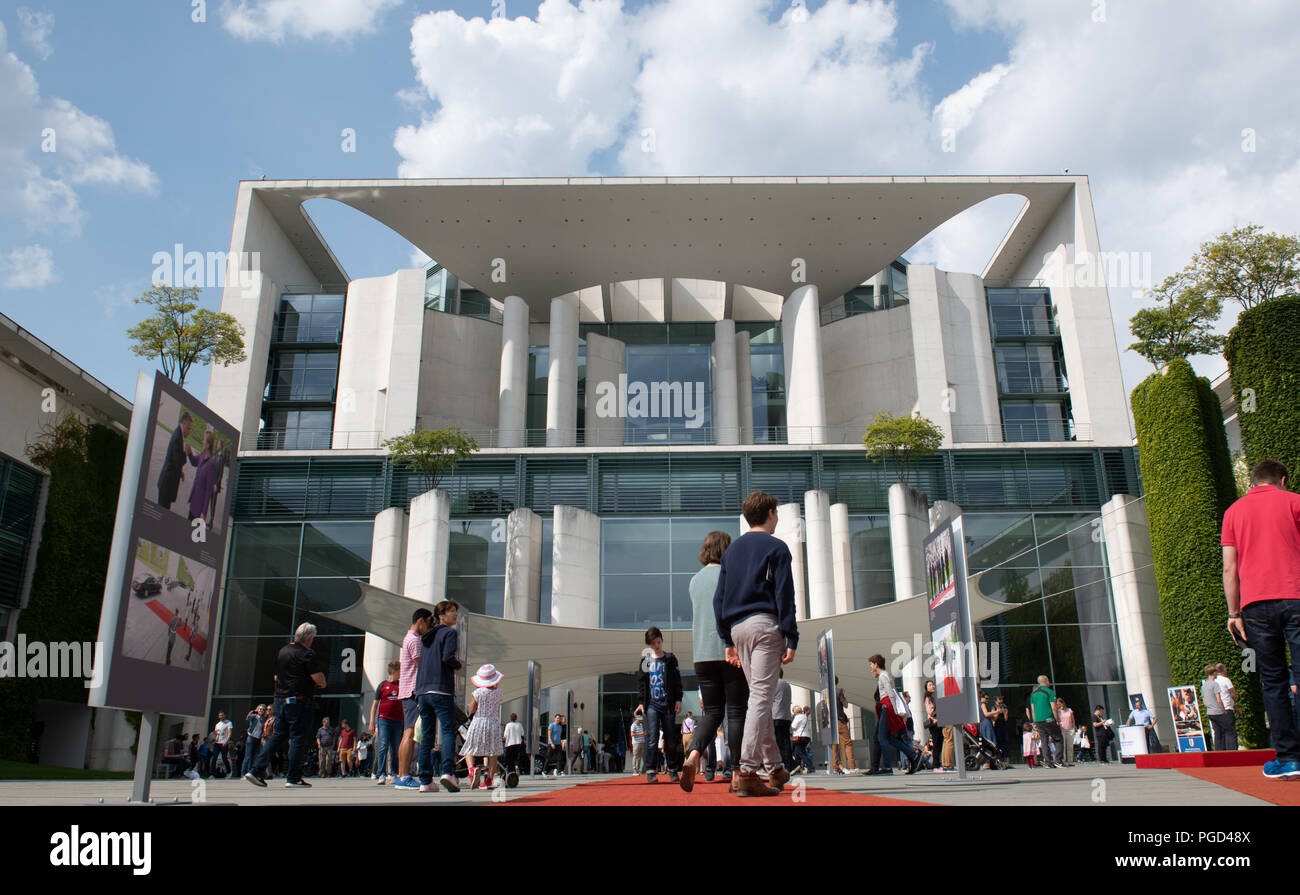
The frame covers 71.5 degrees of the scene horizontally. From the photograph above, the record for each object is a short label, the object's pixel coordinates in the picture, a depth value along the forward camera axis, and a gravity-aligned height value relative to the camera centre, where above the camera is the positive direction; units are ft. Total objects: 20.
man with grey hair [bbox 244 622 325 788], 27.04 +0.52
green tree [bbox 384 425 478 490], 82.33 +22.48
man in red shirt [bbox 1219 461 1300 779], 15.65 +1.89
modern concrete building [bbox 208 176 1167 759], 82.48 +32.55
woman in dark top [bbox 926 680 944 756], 47.76 -1.43
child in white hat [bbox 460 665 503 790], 29.35 -0.64
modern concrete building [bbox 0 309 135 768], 72.02 +17.64
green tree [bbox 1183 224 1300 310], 95.14 +44.39
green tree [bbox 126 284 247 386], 72.13 +29.01
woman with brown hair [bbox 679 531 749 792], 17.75 +0.62
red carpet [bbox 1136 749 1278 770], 30.76 -2.17
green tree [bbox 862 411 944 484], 82.48 +23.10
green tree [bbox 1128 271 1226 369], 97.40 +39.16
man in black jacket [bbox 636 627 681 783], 27.45 +0.22
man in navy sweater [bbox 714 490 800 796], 14.78 +1.24
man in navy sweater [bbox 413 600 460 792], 23.75 +0.51
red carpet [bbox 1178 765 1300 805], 11.28 -1.40
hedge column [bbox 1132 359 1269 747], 61.11 +12.89
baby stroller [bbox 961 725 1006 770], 44.06 -2.50
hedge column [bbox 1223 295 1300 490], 43.73 +15.71
